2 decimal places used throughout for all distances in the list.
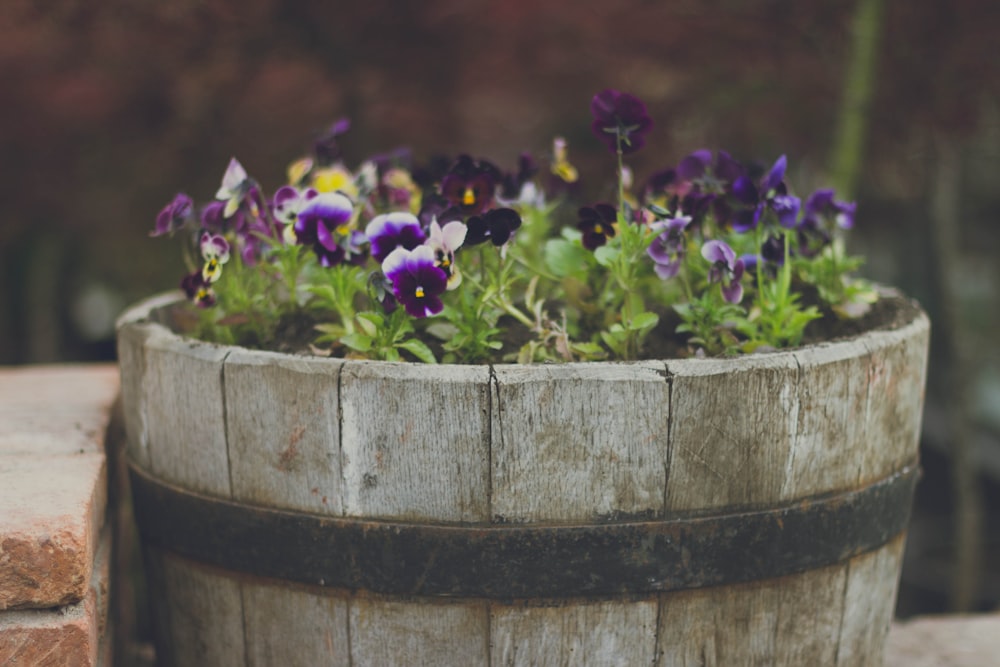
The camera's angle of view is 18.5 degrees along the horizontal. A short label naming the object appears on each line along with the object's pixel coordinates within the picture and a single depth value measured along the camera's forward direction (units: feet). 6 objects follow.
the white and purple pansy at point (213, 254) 6.57
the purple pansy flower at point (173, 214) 6.57
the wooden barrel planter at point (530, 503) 6.10
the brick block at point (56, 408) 6.71
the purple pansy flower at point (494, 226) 6.33
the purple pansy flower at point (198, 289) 6.60
